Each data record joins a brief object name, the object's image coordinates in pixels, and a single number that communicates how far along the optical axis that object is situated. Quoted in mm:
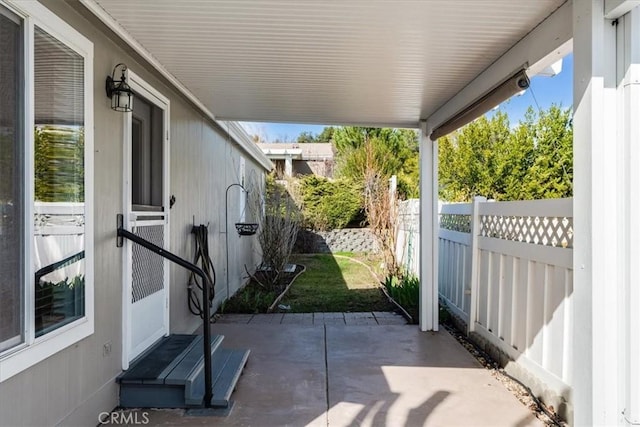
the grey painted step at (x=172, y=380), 3039
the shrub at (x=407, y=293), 5874
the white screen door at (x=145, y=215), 3211
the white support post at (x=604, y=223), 1993
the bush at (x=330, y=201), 13852
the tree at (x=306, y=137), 29084
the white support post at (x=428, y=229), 5180
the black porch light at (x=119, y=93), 2947
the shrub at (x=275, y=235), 7730
